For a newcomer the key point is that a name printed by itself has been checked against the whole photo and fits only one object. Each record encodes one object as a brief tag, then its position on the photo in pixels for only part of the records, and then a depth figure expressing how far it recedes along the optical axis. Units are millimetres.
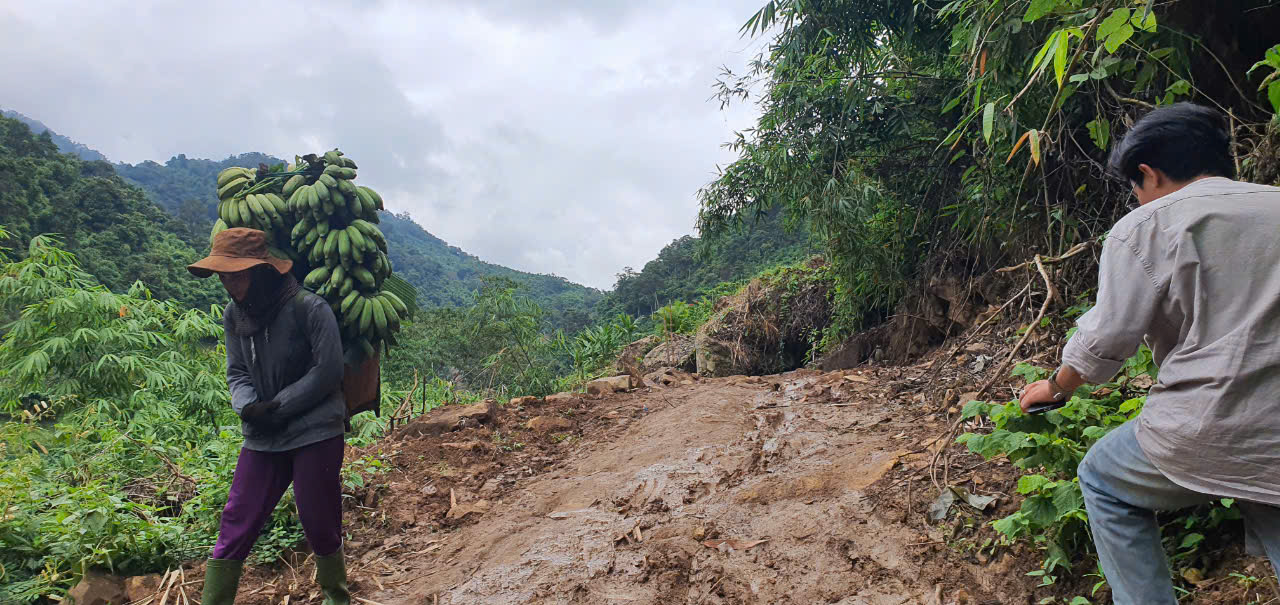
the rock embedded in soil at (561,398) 6610
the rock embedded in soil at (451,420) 5656
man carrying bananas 2516
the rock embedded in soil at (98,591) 2811
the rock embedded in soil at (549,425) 5738
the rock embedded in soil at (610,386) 7089
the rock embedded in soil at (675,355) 10453
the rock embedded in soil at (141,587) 2951
